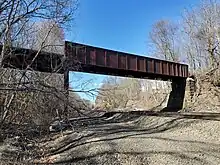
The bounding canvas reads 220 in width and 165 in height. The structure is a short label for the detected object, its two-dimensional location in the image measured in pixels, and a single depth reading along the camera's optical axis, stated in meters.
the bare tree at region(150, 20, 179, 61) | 30.12
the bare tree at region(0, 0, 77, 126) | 4.74
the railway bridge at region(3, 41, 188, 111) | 7.08
